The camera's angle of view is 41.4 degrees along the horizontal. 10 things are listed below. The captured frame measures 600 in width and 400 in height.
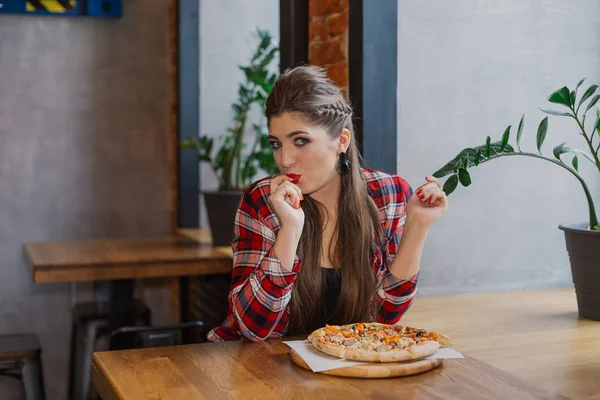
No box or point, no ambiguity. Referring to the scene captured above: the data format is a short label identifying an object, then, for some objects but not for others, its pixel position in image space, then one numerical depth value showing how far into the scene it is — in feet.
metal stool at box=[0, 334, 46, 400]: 9.02
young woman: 5.88
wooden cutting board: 4.59
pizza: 4.71
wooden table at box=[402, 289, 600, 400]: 4.93
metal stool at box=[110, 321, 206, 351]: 9.41
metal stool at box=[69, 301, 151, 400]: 10.38
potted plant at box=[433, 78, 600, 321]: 6.56
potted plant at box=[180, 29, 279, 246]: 10.45
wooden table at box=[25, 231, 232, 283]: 9.68
